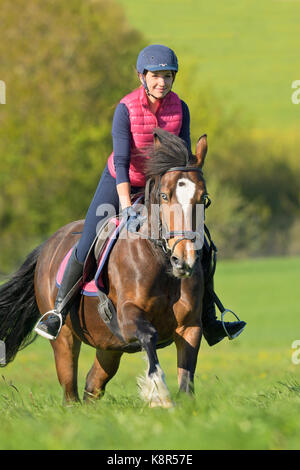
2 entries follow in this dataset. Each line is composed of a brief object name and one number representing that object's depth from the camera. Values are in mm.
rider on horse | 11977
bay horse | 10609
